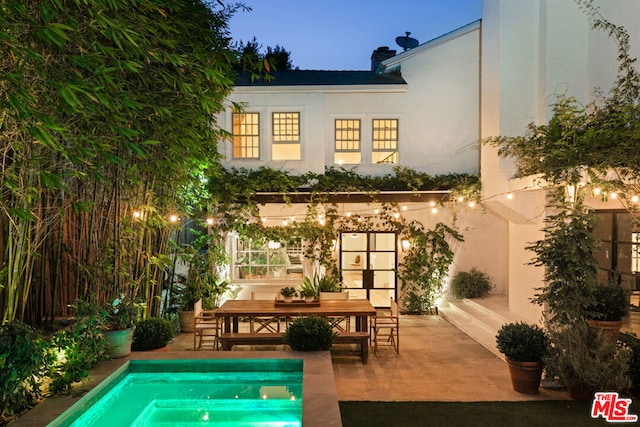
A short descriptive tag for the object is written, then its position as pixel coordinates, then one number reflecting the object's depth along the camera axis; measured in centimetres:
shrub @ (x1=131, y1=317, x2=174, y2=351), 645
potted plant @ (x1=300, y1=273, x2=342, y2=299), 976
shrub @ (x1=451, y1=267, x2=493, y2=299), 1078
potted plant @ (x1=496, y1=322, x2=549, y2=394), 571
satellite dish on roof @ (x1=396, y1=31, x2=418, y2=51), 1426
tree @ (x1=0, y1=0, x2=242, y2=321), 347
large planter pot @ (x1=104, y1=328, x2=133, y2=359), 584
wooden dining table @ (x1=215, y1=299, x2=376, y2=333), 744
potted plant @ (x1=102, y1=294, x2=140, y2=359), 585
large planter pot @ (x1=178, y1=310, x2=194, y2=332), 931
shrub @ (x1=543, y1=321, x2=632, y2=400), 525
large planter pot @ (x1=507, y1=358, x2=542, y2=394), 570
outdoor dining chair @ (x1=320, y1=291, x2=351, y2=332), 889
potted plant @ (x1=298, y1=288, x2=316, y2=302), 802
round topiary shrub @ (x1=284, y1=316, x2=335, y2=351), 630
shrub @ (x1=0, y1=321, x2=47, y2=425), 389
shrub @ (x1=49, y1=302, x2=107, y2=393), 479
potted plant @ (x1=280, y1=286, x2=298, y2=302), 801
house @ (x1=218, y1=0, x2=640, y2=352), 898
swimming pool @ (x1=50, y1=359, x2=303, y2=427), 488
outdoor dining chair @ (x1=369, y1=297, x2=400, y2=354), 782
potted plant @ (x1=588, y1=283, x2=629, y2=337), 612
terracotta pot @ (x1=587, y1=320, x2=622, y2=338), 611
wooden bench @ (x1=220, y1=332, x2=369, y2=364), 720
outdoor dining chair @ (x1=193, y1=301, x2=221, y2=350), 782
